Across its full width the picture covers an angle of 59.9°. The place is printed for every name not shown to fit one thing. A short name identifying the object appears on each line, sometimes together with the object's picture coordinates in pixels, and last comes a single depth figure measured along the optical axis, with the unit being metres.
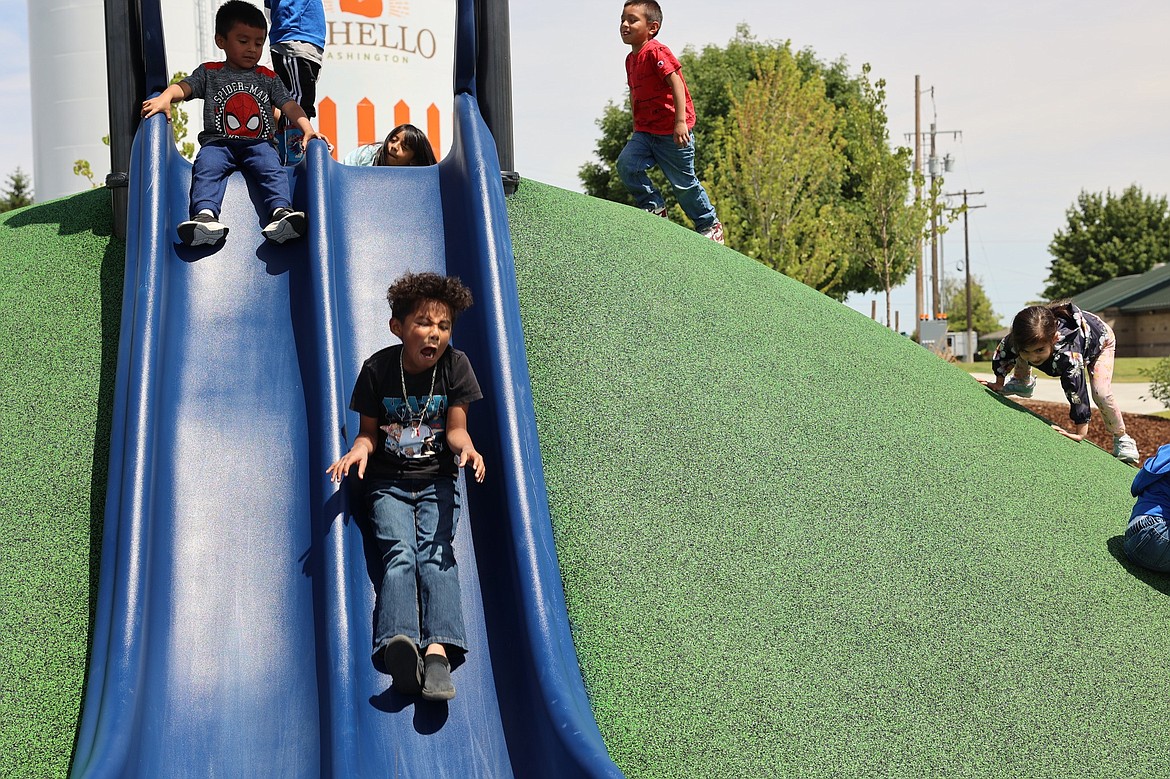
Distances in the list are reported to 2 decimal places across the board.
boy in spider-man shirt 5.83
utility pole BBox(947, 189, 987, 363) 46.53
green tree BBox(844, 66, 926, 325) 21.58
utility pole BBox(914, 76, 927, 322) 22.16
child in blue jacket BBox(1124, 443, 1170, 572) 5.25
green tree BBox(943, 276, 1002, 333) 80.69
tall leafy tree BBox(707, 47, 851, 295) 18.11
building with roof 50.72
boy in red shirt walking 8.57
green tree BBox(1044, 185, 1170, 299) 63.81
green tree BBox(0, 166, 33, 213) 58.66
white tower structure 18.84
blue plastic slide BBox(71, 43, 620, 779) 3.76
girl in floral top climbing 6.91
